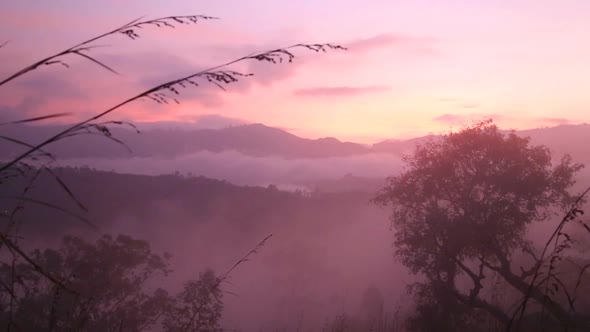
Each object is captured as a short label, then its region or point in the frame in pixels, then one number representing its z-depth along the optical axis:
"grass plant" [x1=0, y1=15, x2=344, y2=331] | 1.60
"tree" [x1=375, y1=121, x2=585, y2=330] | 16.98
